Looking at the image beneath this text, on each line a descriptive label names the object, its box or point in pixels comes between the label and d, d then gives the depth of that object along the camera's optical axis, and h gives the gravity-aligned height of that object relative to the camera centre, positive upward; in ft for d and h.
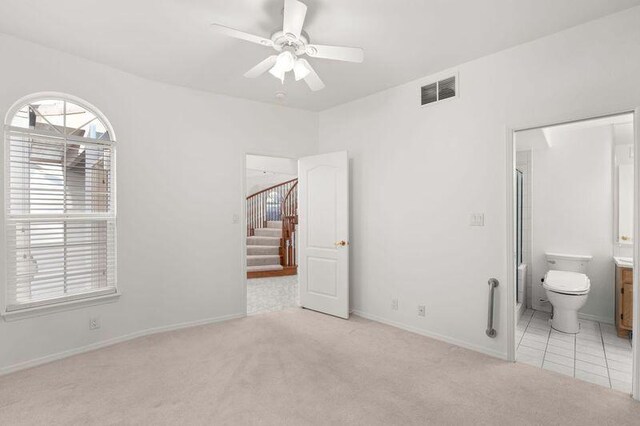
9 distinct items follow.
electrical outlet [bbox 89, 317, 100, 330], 9.83 -3.43
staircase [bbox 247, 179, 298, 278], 22.43 -1.54
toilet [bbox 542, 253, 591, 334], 11.03 -2.88
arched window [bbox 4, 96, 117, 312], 8.75 +0.29
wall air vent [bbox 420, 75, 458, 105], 10.31 +4.06
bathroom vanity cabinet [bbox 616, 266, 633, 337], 10.43 -2.95
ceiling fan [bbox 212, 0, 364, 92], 6.48 +3.73
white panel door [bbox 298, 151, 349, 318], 12.98 -0.86
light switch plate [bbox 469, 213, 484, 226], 9.73 -0.21
